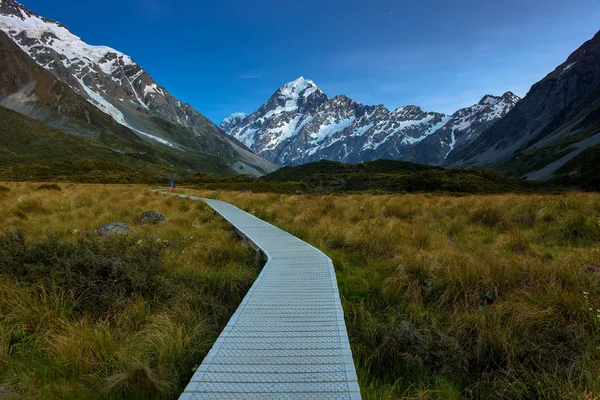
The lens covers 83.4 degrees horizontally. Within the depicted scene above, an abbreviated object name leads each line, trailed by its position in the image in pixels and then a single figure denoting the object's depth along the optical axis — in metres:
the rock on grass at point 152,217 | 13.34
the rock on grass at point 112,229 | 10.29
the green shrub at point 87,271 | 5.12
